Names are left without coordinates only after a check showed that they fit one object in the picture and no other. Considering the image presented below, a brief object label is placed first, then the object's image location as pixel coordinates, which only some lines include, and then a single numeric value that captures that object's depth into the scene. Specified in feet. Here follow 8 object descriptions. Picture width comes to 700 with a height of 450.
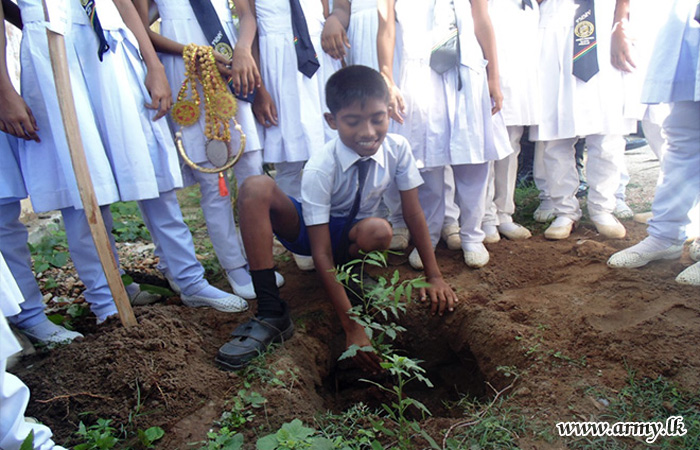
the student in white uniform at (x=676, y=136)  7.34
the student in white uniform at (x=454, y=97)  8.50
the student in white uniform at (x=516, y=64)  9.37
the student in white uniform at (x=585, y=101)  9.27
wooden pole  6.11
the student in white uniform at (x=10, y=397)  4.11
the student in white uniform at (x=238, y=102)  7.98
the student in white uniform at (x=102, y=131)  6.81
